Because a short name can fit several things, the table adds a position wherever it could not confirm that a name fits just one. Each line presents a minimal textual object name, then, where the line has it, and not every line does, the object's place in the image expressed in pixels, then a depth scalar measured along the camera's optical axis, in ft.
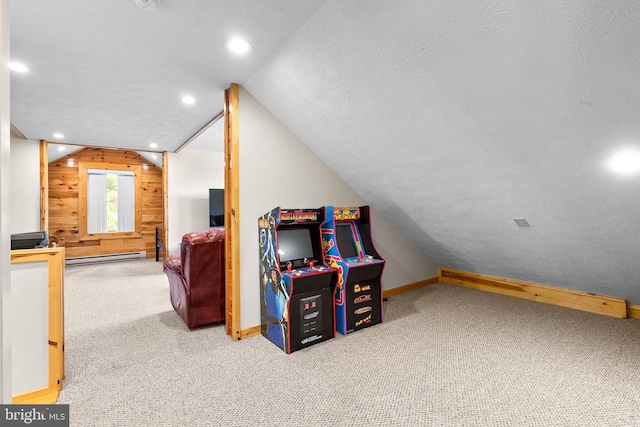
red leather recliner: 9.80
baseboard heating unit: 21.13
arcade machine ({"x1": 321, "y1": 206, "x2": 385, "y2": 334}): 9.31
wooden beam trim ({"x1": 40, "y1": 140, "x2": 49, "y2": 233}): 16.74
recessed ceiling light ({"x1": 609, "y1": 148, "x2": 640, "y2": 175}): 5.76
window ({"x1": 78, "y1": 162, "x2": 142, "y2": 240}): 22.02
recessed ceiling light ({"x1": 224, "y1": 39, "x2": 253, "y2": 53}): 7.07
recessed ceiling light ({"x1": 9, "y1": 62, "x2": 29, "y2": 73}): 8.13
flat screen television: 19.83
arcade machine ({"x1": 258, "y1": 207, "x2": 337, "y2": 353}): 8.23
